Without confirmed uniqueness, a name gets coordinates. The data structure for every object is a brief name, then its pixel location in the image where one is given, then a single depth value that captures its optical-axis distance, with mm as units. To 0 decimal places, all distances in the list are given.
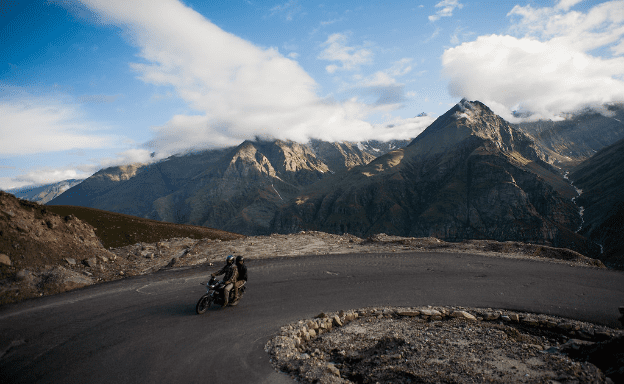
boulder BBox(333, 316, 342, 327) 10539
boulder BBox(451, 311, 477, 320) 10727
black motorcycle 11680
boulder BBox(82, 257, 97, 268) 19062
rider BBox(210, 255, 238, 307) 12102
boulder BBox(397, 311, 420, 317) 11133
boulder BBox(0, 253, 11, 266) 15588
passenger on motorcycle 12477
